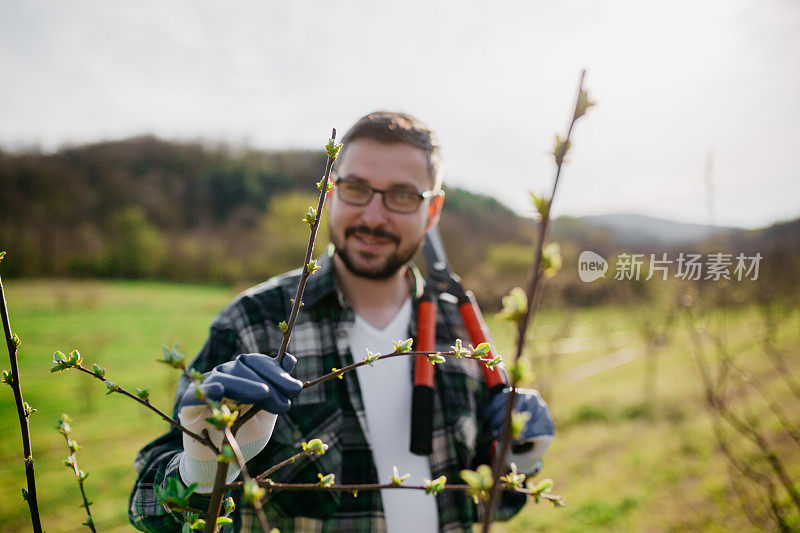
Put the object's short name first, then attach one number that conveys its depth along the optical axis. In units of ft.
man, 3.71
